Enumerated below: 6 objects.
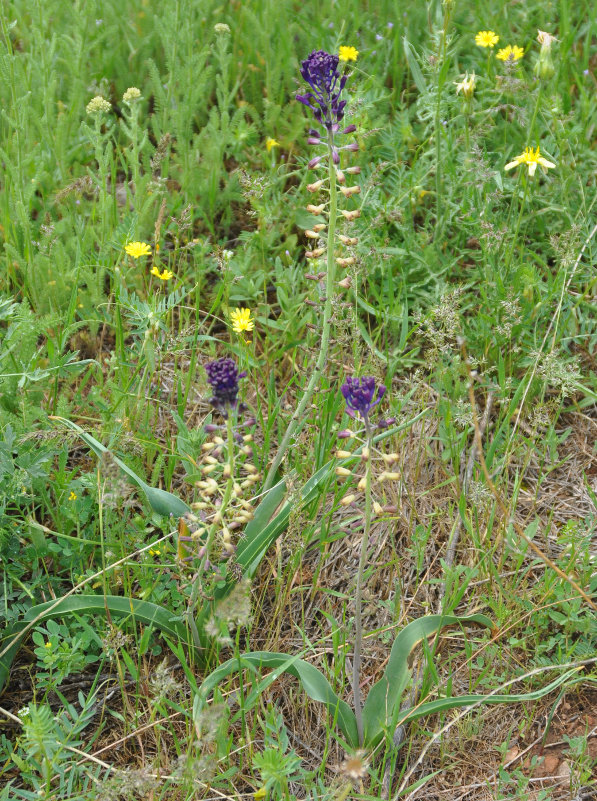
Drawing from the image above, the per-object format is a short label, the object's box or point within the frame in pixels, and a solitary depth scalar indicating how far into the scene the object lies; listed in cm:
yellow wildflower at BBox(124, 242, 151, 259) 305
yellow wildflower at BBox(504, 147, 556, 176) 311
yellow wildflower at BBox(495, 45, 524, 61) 361
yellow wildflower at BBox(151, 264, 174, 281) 308
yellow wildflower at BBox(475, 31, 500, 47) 370
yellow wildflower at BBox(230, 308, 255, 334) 297
